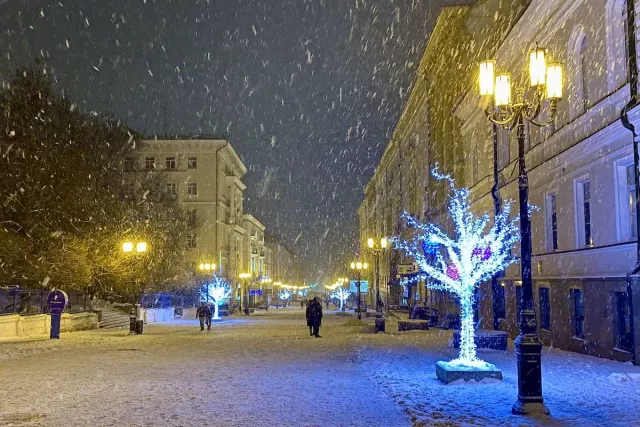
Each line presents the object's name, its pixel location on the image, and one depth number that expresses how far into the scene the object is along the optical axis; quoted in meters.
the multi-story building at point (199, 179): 73.12
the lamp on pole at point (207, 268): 53.61
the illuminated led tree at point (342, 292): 79.60
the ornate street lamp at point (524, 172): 9.74
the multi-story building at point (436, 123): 36.62
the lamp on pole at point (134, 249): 29.69
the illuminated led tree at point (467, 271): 13.81
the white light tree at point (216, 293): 49.11
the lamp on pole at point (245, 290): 62.36
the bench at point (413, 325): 30.11
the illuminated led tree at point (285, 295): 134.65
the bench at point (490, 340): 18.72
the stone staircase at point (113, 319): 36.75
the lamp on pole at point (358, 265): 52.44
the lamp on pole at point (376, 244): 39.37
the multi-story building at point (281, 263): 155.00
